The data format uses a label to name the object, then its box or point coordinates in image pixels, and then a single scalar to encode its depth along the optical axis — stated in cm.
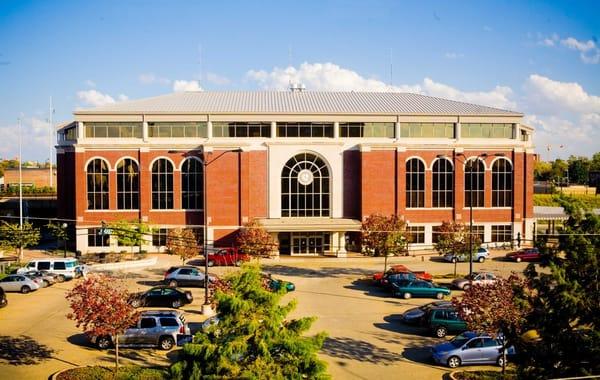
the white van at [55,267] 3725
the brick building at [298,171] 4850
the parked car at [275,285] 3076
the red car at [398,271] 3584
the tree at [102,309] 2023
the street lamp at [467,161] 4960
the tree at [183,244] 3884
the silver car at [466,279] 3325
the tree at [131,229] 4397
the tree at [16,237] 4341
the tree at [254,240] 4022
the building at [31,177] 9799
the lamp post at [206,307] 2855
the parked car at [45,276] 3523
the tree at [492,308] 2000
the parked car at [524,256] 4469
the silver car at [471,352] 2127
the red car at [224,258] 4250
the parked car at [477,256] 4439
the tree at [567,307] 1488
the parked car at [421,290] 3275
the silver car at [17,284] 3347
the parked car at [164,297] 2984
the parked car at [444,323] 2497
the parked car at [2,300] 2973
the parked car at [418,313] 2664
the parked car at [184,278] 3528
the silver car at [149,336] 2292
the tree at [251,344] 1360
